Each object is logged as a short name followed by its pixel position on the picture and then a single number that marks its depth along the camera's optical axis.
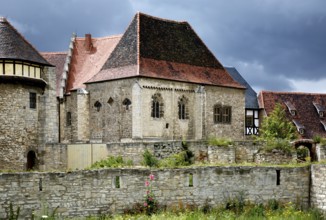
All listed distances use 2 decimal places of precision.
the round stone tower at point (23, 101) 33.41
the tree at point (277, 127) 50.54
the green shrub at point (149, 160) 30.26
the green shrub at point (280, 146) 31.84
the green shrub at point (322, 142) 33.62
